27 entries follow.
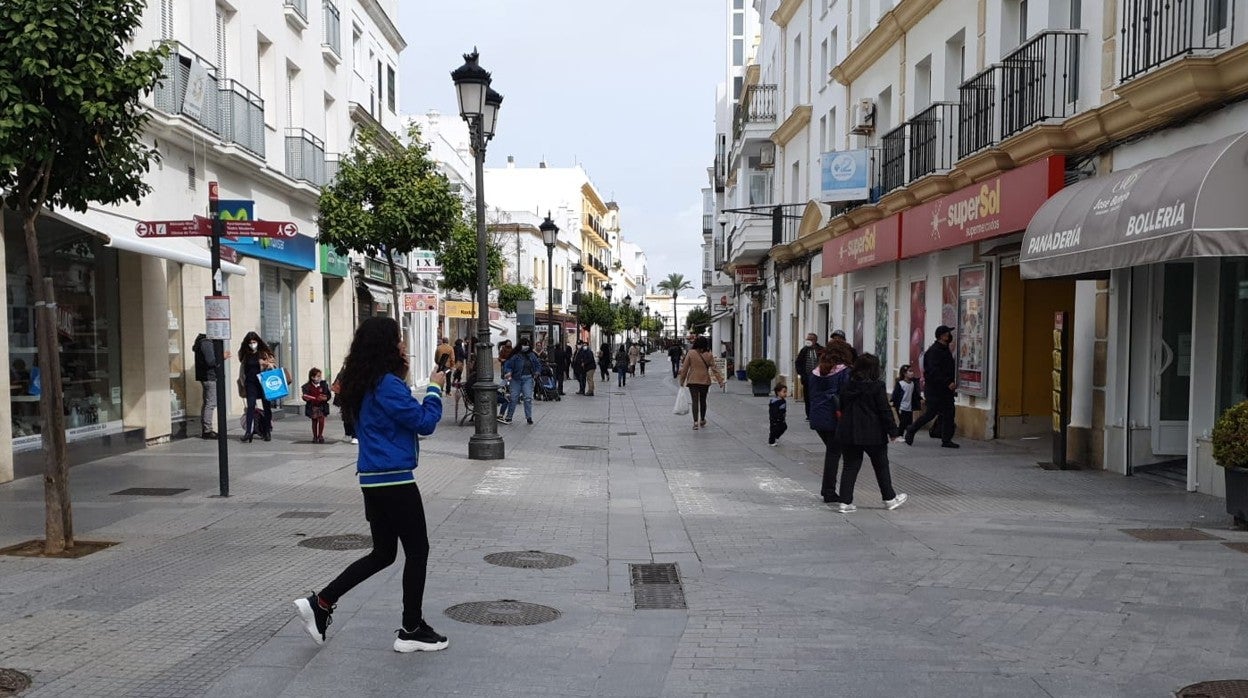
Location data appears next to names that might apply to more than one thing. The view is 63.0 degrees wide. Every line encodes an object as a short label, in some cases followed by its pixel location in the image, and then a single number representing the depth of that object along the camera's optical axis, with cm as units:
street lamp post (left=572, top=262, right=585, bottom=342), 3615
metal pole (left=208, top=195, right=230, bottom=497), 981
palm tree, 14862
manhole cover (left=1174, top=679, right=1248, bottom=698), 454
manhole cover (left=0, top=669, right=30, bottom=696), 454
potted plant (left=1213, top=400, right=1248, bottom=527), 798
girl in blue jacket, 506
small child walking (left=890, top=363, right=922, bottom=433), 1606
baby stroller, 2656
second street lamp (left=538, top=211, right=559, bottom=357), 2809
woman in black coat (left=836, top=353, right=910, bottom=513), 927
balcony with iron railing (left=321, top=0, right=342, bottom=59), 2345
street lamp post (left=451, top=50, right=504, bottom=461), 1373
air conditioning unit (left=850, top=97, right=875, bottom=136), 2122
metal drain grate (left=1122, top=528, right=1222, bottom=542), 792
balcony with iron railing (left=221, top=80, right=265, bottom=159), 1700
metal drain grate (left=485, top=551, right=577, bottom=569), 735
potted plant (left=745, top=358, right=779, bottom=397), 2895
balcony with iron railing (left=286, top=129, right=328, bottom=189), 2105
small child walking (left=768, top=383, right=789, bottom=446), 1517
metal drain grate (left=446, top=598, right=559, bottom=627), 581
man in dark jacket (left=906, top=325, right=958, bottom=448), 1474
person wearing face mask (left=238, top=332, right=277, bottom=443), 1544
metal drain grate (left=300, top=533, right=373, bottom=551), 777
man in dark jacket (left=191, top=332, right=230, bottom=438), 1520
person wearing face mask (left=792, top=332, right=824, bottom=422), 1817
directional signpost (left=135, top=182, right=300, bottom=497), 980
